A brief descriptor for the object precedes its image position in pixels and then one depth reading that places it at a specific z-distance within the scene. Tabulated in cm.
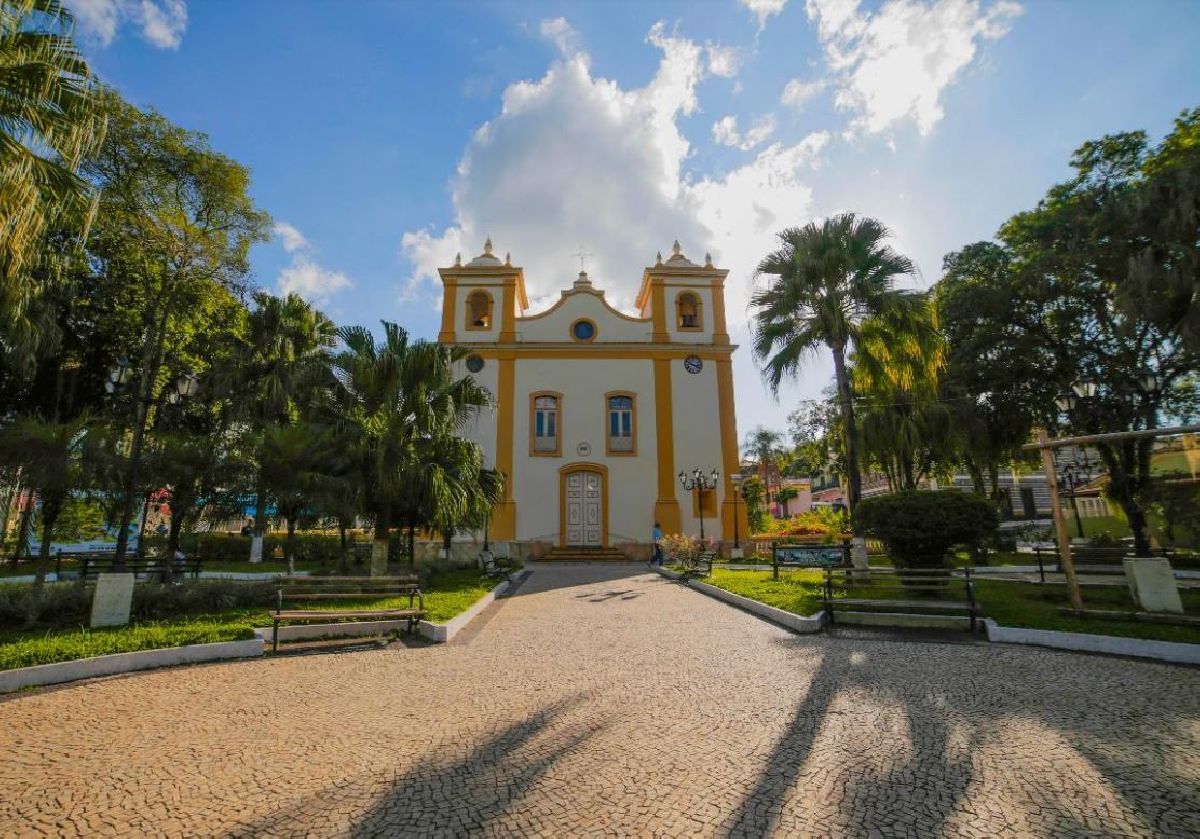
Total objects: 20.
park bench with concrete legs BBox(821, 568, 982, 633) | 659
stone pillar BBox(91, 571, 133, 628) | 675
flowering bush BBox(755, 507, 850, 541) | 2048
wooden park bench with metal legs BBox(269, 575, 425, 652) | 634
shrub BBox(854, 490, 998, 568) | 796
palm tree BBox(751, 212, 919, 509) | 1202
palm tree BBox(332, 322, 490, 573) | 1057
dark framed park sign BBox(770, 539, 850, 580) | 1260
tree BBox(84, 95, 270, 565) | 1130
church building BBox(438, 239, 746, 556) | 2081
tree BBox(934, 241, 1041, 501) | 1427
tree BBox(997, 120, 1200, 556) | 1098
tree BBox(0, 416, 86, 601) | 827
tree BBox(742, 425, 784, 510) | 5619
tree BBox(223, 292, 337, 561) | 1557
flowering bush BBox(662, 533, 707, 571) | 1344
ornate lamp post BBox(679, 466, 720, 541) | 1867
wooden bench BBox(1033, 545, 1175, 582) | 1174
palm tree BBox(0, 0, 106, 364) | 575
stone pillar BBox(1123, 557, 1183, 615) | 666
